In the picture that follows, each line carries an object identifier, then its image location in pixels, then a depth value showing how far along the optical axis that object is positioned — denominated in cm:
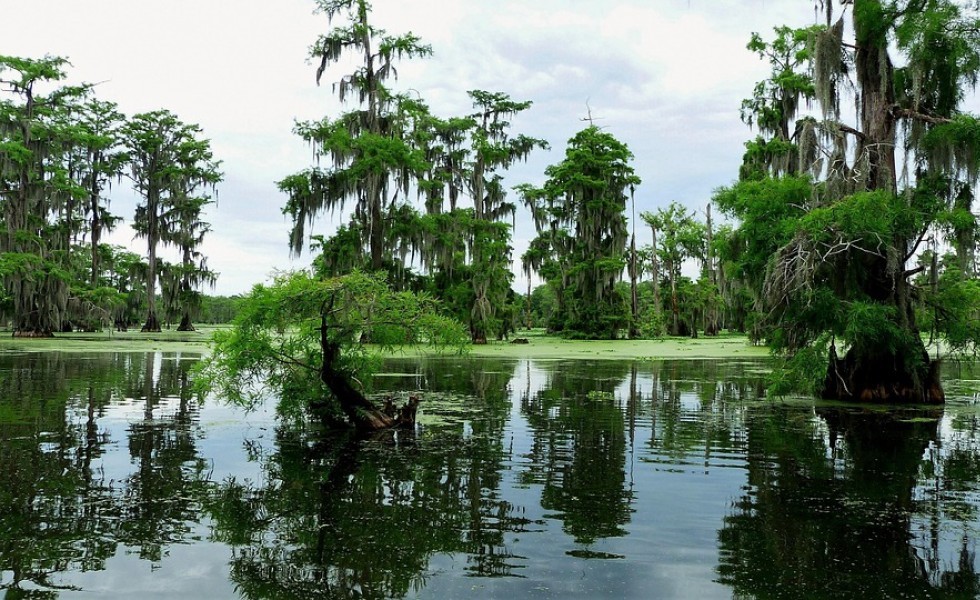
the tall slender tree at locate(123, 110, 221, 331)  4519
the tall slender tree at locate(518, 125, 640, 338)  4272
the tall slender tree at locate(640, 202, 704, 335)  5281
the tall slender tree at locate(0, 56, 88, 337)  3475
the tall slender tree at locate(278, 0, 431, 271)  3130
